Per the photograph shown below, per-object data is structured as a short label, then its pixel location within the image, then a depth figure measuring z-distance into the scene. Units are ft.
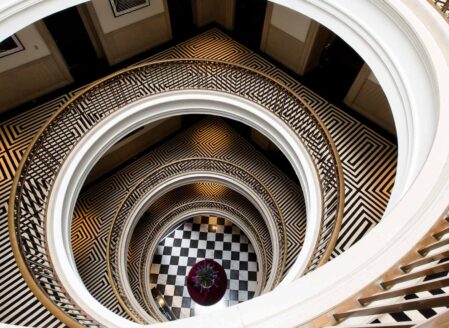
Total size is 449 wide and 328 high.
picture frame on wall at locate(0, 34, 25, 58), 22.50
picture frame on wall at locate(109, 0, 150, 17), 25.82
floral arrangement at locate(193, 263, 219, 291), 34.73
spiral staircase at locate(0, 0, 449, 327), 6.34
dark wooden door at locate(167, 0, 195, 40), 30.68
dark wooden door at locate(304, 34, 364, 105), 25.63
